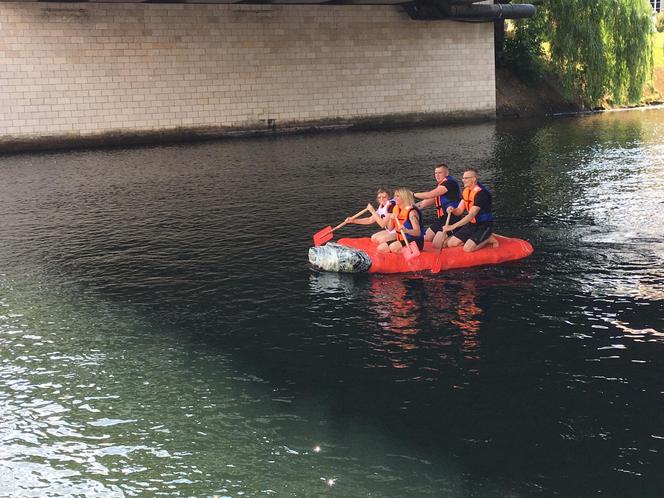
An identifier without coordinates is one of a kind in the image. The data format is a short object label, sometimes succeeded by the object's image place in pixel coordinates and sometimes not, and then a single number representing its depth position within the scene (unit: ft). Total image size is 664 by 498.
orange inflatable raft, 34.71
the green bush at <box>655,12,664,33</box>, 167.04
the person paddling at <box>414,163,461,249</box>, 37.35
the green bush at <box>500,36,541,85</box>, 125.39
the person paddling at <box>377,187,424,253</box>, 34.60
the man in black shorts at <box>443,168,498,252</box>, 35.45
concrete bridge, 89.25
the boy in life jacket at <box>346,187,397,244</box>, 35.81
